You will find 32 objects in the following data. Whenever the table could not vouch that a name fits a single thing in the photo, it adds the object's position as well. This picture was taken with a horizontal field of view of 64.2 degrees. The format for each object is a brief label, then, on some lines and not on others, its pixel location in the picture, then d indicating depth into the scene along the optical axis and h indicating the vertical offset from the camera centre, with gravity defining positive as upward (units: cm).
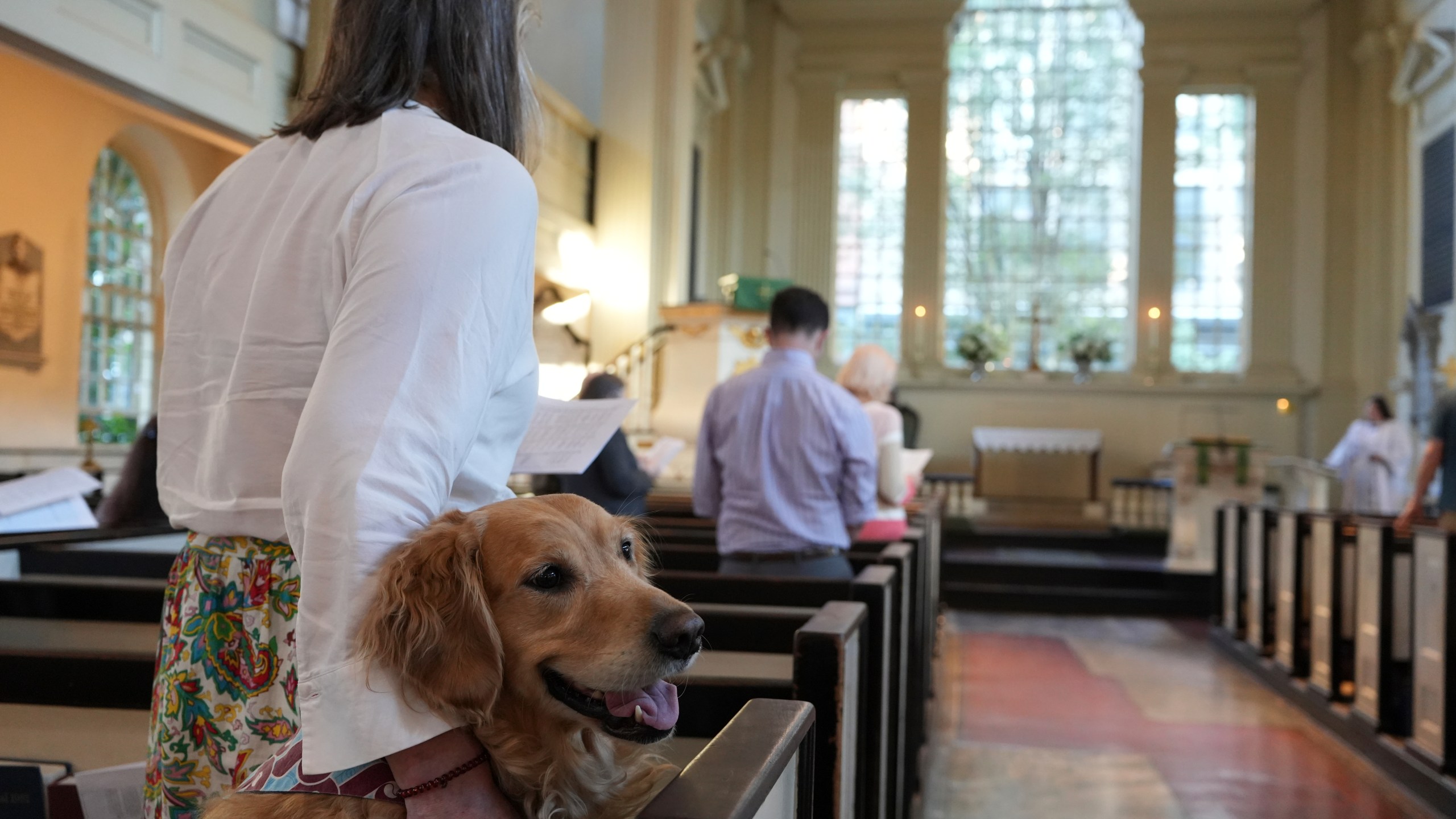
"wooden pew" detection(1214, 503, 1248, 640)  730 -88
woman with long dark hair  87 +3
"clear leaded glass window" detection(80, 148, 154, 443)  955 +82
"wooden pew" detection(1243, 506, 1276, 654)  664 -84
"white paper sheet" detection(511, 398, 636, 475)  142 -2
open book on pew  320 -29
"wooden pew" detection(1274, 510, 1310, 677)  597 -84
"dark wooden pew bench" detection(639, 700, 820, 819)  88 -29
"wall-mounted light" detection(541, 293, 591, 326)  991 +92
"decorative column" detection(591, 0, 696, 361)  1118 +258
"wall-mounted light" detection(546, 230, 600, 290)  1052 +146
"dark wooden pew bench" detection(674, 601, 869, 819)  175 -41
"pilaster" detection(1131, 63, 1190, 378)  1454 +283
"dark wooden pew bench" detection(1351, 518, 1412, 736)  475 -78
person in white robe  1095 -18
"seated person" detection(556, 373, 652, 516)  401 -21
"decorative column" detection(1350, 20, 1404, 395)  1372 +271
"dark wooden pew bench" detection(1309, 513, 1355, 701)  536 -82
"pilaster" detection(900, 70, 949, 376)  1495 +287
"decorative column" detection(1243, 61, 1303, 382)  1441 +292
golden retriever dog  87 -18
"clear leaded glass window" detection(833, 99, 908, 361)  1537 +272
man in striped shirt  331 -11
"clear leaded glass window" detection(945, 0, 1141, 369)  1515 +342
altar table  1362 -12
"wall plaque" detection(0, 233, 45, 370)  827 +72
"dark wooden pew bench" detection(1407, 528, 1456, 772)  407 -75
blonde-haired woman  397 +1
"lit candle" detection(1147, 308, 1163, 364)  1448 +119
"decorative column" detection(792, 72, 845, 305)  1520 +320
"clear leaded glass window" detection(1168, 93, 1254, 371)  1477 +270
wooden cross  1423 +120
